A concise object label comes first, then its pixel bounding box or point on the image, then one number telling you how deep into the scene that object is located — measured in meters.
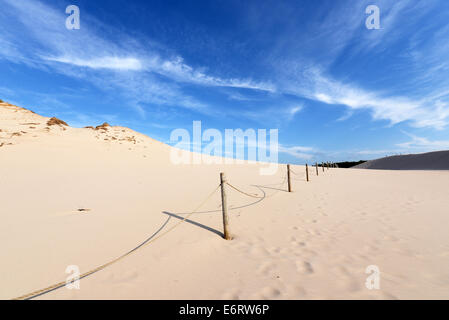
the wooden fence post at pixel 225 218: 4.64
